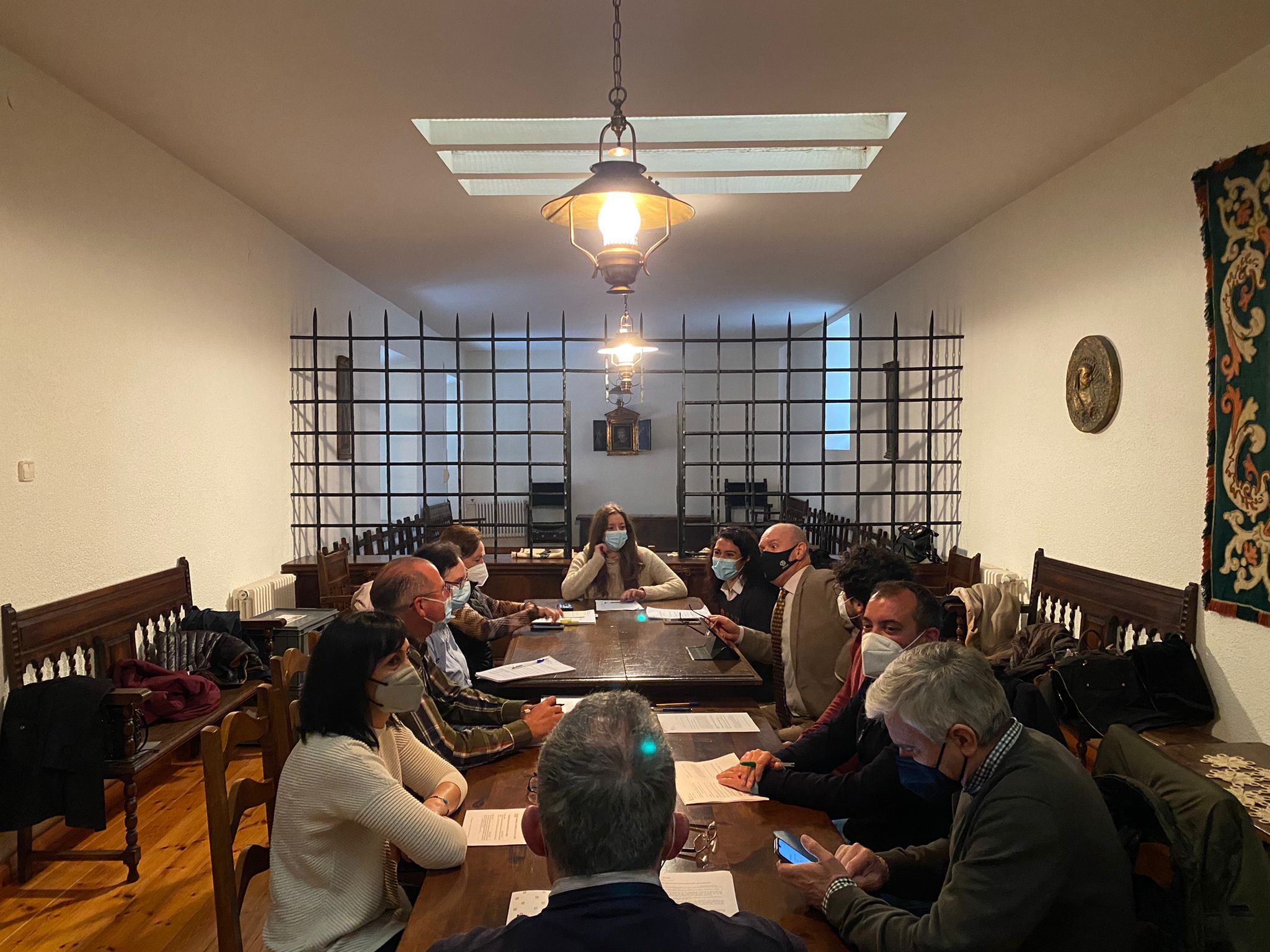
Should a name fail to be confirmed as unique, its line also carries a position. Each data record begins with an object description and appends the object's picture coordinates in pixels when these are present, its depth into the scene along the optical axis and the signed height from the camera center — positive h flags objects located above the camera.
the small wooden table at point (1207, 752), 2.99 -1.10
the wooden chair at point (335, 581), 5.79 -0.94
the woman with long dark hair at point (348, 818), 1.82 -0.78
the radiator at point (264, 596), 5.29 -0.97
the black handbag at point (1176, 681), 3.66 -0.99
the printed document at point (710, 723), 2.66 -0.86
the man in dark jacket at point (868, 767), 2.16 -0.84
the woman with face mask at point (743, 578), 4.29 -0.67
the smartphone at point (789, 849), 1.83 -0.86
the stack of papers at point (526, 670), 3.29 -0.87
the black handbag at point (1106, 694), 3.61 -1.03
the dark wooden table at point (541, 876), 1.62 -0.88
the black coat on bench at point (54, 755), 3.19 -1.15
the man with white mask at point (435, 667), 2.62 -0.69
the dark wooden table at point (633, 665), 3.24 -0.88
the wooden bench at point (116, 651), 3.28 -0.90
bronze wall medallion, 4.48 +0.32
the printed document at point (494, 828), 1.94 -0.87
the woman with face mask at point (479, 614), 4.11 -0.86
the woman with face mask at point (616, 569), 5.12 -0.74
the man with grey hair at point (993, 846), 1.53 -0.71
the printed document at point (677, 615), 4.45 -0.88
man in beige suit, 3.47 -0.82
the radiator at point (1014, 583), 5.39 -0.85
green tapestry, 3.38 +0.25
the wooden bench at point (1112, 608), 3.80 -0.80
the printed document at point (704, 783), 2.15 -0.86
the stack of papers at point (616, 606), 4.79 -0.90
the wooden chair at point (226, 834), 1.86 -0.84
